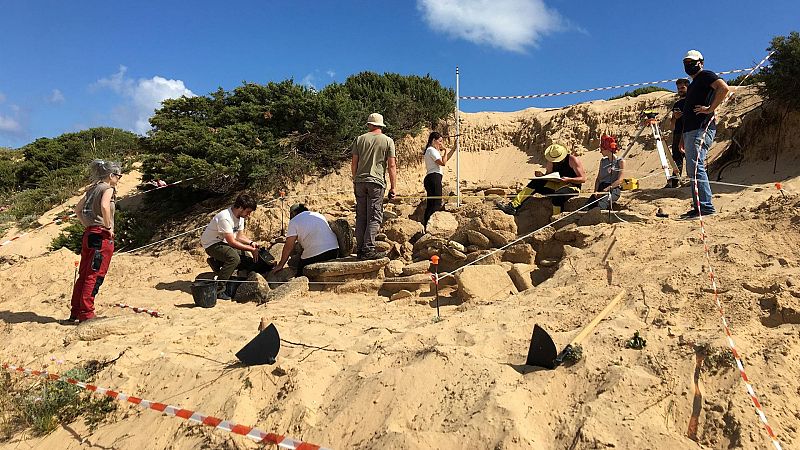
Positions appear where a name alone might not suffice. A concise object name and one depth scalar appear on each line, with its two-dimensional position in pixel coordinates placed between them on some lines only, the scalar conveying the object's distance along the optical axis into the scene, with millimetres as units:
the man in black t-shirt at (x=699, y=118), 5074
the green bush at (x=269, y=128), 10477
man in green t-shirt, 6184
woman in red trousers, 4816
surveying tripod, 7309
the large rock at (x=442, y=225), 6775
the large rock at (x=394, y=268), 5969
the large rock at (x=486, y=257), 5694
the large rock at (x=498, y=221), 6035
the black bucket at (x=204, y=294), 5699
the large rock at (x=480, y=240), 5965
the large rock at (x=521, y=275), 4891
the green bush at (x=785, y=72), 7492
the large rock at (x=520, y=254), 5602
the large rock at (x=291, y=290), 5762
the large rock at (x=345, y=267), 5980
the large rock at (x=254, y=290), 5836
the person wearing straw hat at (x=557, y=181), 6758
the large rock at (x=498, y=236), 5941
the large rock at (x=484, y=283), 4742
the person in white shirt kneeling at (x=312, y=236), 6422
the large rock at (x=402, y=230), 6953
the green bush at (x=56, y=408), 3490
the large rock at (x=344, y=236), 6793
